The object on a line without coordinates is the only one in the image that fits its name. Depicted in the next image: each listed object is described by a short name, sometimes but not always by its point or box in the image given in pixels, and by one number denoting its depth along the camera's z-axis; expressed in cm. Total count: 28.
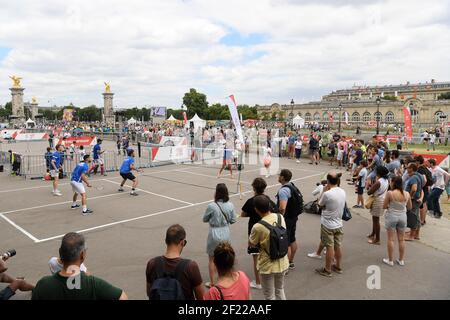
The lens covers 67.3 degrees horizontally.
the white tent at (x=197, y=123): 4481
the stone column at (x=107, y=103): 9125
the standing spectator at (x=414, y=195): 768
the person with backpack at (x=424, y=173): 840
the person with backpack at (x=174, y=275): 306
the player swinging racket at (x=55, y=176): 1273
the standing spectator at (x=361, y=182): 1066
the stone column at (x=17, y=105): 8692
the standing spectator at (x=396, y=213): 644
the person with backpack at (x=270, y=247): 433
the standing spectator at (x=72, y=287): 287
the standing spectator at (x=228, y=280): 304
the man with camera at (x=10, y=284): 505
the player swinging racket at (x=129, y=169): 1270
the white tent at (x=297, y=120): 4238
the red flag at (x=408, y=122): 2181
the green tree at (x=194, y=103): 9094
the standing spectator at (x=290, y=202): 602
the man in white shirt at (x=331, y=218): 597
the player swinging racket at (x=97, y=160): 1680
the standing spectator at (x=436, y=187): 971
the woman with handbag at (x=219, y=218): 538
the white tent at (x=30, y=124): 7112
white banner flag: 1247
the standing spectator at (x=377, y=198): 739
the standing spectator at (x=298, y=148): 2247
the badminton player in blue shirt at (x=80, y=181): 1017
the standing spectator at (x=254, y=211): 532
